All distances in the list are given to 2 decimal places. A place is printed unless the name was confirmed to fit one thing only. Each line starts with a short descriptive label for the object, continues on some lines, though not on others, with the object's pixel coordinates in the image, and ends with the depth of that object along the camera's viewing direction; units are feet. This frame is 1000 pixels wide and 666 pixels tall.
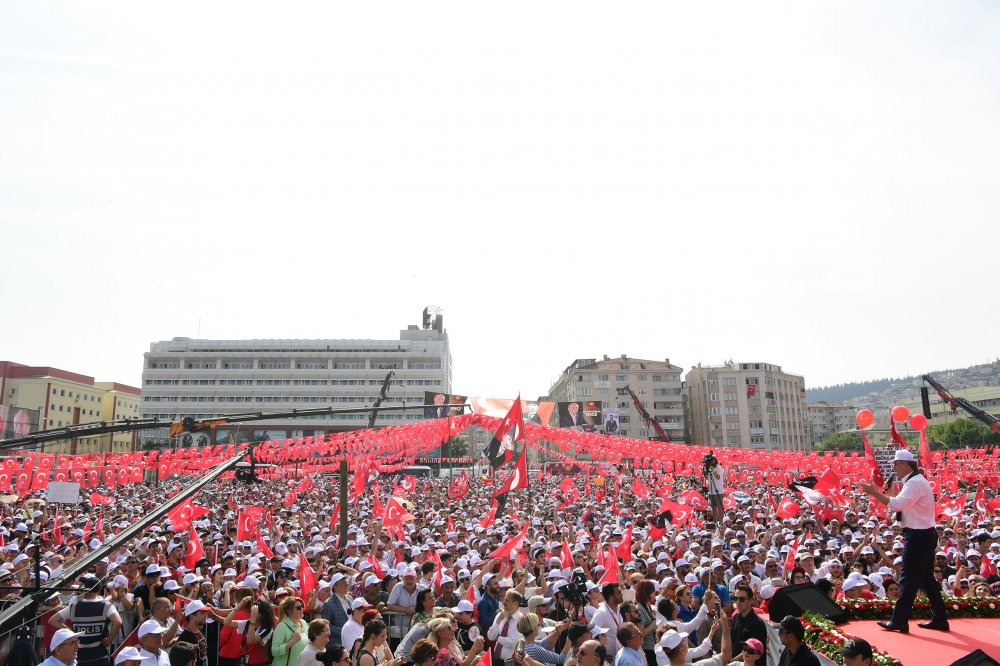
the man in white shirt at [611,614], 22.64
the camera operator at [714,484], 61.40
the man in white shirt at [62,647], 18.29
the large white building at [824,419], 575.79
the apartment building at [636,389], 333.01
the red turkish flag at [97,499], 75.16
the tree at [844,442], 348.04
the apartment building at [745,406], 323.98
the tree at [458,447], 288.69
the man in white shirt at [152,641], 19.85
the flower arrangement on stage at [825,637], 17.72
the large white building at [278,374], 332.60
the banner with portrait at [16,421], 217.15
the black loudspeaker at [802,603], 21.61
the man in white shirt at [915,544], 20.63
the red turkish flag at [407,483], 81.27
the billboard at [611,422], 253.65
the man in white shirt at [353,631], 23.41
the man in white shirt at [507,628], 22.62
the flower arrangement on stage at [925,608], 22.86
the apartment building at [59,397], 312.50
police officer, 23.82
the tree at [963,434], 241.14
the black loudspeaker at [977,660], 12.49
